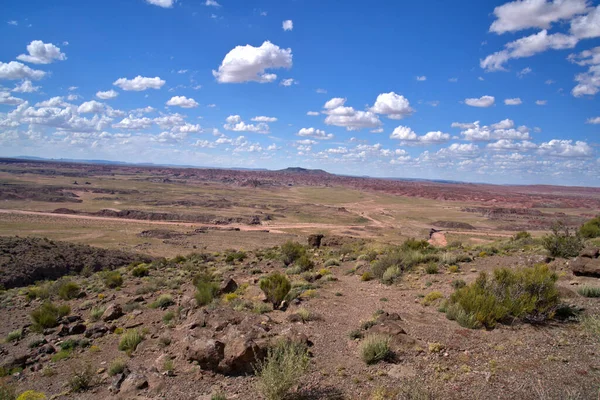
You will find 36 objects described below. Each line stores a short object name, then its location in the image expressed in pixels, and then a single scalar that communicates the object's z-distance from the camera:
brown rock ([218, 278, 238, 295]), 13.56
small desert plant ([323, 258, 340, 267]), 18.16
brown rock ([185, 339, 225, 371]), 6.82
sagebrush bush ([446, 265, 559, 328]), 7.97
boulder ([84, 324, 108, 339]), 10.86
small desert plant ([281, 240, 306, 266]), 20.16
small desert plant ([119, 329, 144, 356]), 9.43
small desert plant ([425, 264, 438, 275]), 13.85
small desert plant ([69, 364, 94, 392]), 7.57
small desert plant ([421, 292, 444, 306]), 10.27
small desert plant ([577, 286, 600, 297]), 9.25
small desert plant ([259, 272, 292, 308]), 11.08
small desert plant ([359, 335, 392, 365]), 6.71
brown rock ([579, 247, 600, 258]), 11.47
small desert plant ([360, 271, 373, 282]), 14.41
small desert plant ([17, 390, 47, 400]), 6.88
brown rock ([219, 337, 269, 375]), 6.66
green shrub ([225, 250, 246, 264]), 22.67
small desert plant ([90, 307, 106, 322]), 12.45
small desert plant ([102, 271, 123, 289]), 17.34
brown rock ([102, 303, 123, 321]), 12.17
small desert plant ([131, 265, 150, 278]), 19.94
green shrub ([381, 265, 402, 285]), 13.50
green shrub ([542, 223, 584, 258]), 13.79
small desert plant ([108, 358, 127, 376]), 7.97
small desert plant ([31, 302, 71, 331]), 12.02
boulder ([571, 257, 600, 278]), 10.85
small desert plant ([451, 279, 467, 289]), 11.06
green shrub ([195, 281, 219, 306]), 11.91
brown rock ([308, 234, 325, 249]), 26.41
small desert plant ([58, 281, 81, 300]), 15.91
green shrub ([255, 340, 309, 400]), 5.52
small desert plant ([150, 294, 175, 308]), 12.98
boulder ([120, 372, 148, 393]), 6.87
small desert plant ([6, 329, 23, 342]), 11.45
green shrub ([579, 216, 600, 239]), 19.13
